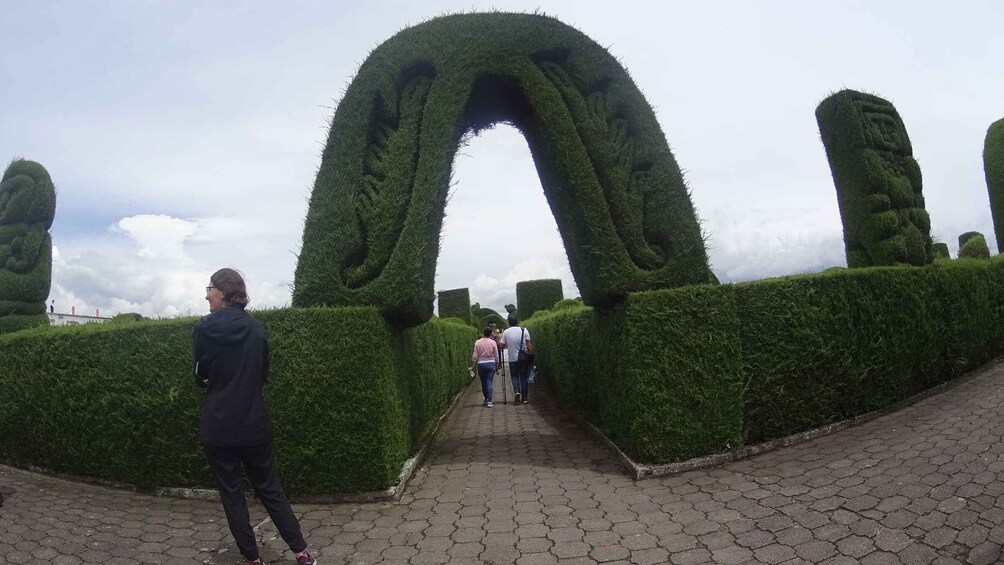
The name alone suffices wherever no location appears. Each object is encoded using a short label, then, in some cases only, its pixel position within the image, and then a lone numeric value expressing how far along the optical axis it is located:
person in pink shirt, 11.09
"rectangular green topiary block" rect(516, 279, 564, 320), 26.17
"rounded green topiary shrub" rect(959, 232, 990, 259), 10.52
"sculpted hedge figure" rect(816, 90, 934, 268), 7.07
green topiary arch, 5.38
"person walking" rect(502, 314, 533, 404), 10.84
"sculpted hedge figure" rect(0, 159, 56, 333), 7.54
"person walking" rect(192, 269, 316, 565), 3.21
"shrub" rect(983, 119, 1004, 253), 12.39
